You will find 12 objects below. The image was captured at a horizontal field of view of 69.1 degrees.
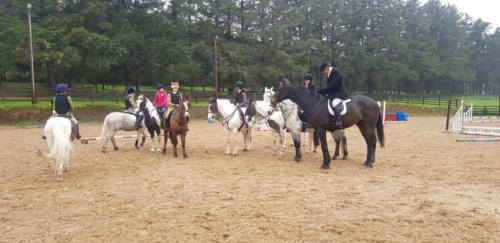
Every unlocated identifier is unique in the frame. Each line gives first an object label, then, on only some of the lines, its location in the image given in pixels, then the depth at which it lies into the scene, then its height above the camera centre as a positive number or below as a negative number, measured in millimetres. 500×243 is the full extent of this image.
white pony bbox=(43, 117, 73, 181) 8383 -986
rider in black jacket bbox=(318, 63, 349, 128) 9977 +202
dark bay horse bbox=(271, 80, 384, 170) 10154 -540
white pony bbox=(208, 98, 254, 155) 12545 -649
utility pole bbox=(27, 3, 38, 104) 24875 +1036
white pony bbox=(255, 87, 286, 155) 12594 -756
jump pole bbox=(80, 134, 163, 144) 13484 -1631
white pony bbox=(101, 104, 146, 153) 13203 -989
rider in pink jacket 13484 -124
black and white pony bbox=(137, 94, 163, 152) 13703 -728
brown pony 11789 -799
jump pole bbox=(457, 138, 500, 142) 15280 -1863
